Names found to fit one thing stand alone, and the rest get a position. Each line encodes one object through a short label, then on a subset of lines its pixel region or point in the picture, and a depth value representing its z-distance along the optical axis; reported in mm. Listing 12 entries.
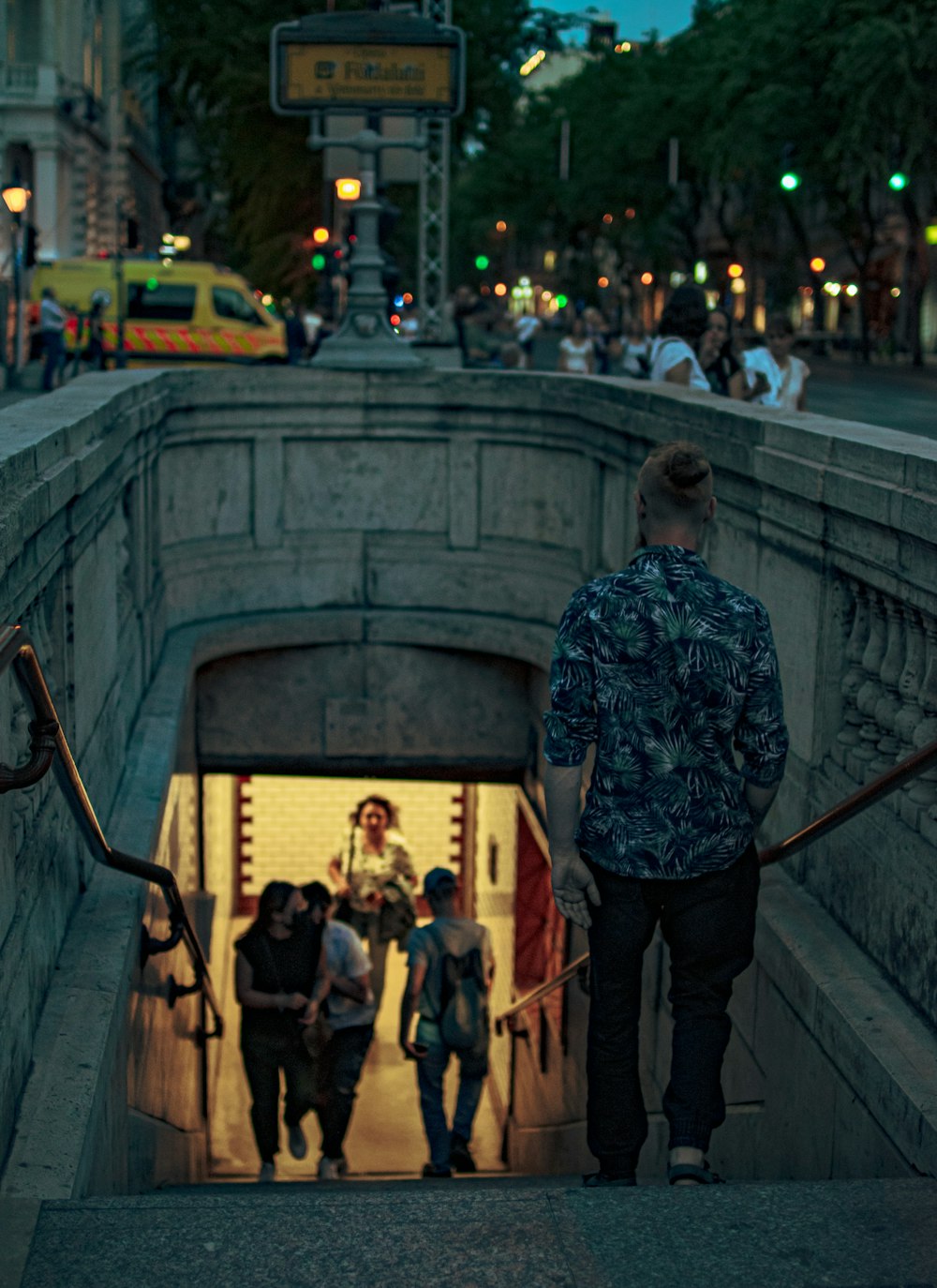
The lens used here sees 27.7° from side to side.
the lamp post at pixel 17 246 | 23203
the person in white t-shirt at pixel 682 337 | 9773
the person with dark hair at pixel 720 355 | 10609
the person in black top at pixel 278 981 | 9133
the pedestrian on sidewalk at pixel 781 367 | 11055
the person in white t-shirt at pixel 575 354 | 21125
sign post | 14242
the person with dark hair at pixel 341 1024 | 9797
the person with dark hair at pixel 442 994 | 9773
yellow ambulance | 30312
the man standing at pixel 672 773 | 4223
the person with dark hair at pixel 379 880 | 14281
